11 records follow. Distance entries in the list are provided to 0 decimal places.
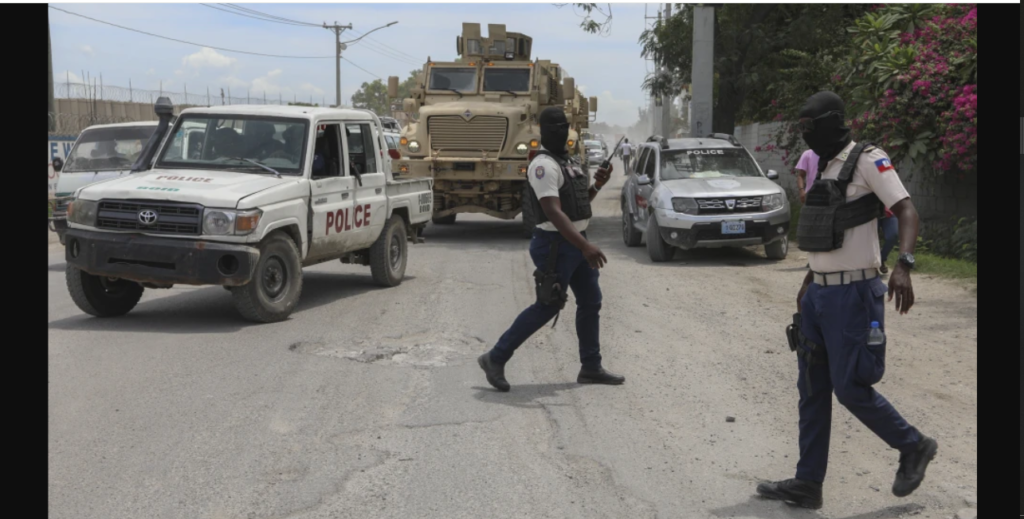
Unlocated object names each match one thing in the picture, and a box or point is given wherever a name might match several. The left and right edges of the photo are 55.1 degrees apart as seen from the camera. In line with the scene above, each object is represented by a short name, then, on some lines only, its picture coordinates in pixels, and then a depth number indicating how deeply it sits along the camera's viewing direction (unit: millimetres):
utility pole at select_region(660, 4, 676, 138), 46094
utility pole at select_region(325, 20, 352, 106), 46094
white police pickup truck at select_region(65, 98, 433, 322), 8211
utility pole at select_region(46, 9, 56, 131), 18967
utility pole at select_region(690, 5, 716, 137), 19781
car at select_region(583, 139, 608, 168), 43044
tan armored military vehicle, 15938
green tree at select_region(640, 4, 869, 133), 21250
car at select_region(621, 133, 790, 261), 12922
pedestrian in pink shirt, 10188
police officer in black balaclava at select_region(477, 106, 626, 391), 6199
